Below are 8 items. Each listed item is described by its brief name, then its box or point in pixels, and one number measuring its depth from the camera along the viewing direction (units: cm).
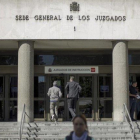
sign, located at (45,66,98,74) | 1702
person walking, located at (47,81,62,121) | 1480
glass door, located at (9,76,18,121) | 1778
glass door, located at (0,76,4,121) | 1778
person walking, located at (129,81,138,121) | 1518
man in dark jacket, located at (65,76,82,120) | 1412
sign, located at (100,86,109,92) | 1780
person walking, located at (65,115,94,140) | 476
